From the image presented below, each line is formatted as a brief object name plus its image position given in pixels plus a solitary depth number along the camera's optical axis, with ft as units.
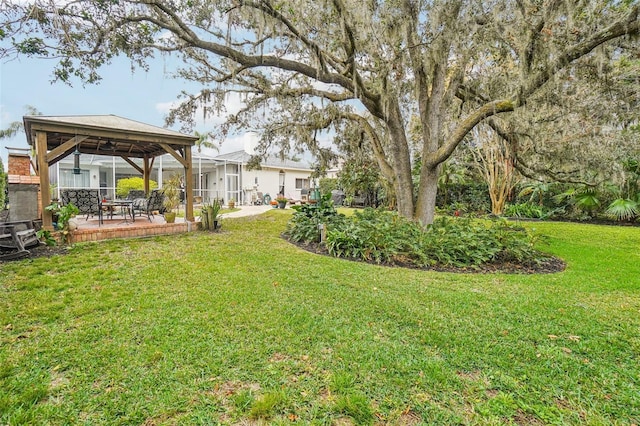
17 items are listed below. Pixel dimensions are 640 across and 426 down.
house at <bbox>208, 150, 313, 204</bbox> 62.13
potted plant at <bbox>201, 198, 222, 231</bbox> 27.43
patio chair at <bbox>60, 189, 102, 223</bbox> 25.13
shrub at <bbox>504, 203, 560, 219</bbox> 38.19
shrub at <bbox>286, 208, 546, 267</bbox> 17.93
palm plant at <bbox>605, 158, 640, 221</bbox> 31.32
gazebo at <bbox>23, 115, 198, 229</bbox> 20.51
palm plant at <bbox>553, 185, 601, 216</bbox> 34.53
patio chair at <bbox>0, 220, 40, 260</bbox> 16.84
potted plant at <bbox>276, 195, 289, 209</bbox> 54.54
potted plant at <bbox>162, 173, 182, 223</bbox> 28.43
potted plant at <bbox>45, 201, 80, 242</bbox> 20.22
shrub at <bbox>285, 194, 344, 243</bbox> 23.98
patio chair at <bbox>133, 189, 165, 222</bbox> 28.19
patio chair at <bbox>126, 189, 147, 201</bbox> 34.64
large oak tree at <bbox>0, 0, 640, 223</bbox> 15.51
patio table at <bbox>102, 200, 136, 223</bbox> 27.30
